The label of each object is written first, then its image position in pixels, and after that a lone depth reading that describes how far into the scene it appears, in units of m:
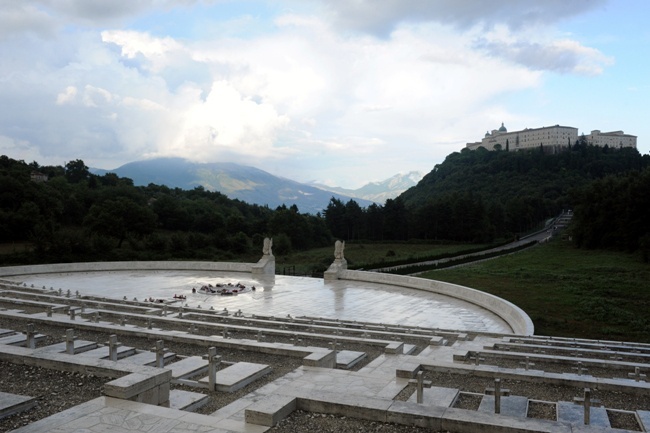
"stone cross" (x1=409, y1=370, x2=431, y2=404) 7.47
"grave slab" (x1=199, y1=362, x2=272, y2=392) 8.45
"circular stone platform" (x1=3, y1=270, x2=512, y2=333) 20.31
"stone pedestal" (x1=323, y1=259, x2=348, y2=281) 31.15
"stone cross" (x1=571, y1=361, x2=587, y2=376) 9.84
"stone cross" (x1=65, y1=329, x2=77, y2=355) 9.91
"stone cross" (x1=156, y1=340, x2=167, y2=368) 9.47
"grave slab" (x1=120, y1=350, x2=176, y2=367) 9.85
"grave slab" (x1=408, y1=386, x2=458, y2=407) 7.64
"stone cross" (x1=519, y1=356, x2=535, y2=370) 10.02
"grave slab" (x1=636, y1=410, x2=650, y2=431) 6.68
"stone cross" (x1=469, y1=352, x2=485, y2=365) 10.30
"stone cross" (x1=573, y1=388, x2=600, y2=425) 6.69
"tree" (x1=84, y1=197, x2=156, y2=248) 50.00
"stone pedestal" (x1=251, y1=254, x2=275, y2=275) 33.12
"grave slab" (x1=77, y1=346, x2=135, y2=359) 9.97
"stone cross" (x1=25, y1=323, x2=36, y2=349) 10.55
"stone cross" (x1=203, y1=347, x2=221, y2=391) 8.35
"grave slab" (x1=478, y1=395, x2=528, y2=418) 7.30
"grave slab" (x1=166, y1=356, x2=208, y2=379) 9.07
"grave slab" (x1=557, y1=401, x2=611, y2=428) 6.91
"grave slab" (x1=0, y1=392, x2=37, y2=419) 6.58
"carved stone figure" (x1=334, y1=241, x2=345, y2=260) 32.44
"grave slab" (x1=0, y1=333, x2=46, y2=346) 11.09
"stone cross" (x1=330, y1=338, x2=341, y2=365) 11.21
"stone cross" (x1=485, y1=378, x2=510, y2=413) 6.98
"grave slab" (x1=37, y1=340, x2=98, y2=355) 10.36
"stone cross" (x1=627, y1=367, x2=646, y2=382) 9.38
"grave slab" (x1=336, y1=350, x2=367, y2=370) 10.43
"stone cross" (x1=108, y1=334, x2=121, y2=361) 9.59
